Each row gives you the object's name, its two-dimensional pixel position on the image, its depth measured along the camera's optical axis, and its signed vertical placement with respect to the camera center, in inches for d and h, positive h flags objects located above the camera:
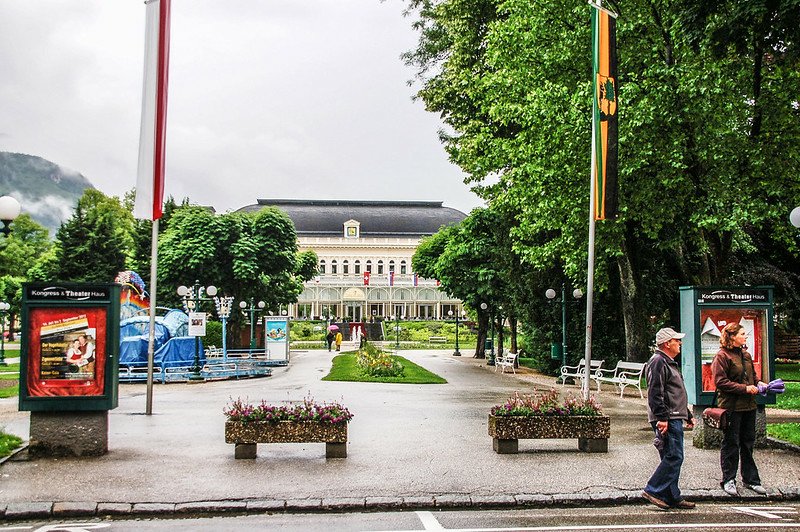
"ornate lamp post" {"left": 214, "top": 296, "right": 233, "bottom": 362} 1239.5 +16.7
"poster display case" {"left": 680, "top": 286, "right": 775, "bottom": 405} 449.7 -3.3
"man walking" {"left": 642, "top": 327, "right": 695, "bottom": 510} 320.2 -41.8
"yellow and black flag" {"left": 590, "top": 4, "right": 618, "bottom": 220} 551.5 +143.0
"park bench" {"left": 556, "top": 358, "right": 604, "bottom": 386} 950.2 -61.6
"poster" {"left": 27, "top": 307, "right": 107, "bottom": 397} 422.9 -18.7
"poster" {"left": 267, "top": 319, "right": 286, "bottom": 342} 1448.1 -22.9
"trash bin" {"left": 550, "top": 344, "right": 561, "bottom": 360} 1157.7 -47.2
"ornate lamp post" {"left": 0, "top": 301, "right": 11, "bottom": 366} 1429.6 -42.9
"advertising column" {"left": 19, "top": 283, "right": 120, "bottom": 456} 421.4 -26.6
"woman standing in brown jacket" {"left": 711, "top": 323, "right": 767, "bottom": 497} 350.3 -34.9
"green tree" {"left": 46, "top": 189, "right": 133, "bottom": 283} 2219.5 +189.7
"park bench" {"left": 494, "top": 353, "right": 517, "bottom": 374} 1249.4 -66.4
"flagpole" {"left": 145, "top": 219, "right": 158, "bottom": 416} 578.8 +2.8
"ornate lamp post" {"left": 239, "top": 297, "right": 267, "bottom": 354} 1572.3 +16.5
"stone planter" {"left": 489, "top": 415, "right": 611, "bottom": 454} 430.9 -59.7
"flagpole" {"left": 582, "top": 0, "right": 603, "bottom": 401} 531.2 +23.3
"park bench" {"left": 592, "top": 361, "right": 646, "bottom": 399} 779.0 -58.9
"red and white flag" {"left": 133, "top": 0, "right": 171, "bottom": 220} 576.7 +147.2
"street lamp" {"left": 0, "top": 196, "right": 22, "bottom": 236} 555.5 +74.8
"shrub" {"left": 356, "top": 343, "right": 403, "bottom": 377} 1064.2 -64.4
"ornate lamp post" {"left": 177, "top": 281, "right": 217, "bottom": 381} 1068.5 +27.2
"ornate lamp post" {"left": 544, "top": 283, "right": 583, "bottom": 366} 1070.4 +27.4
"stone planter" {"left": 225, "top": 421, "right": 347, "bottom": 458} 411.2 -59.4
